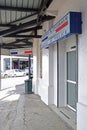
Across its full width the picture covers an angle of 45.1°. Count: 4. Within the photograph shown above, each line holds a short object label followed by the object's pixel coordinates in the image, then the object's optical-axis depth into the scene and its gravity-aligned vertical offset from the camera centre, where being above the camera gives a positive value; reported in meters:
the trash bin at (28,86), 6.31 -1.30
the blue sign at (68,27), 2.49 +0.99
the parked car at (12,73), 15.15 -1.24
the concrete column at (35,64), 6.04 +0.03
